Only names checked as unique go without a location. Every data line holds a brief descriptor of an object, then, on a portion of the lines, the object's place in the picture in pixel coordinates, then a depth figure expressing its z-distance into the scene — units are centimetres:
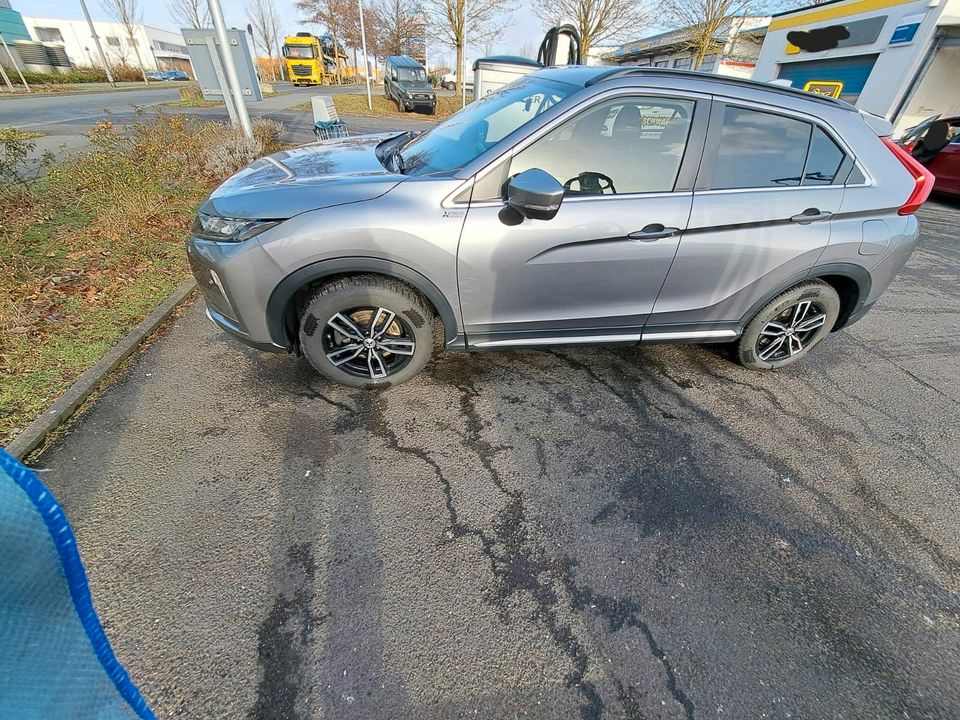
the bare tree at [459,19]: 2002
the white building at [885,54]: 1209
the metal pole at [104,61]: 3130
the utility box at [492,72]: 1134
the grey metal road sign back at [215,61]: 788
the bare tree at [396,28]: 3177
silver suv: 227
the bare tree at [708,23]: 1825
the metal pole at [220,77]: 777
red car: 840
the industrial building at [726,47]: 2091
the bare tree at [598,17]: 1988
